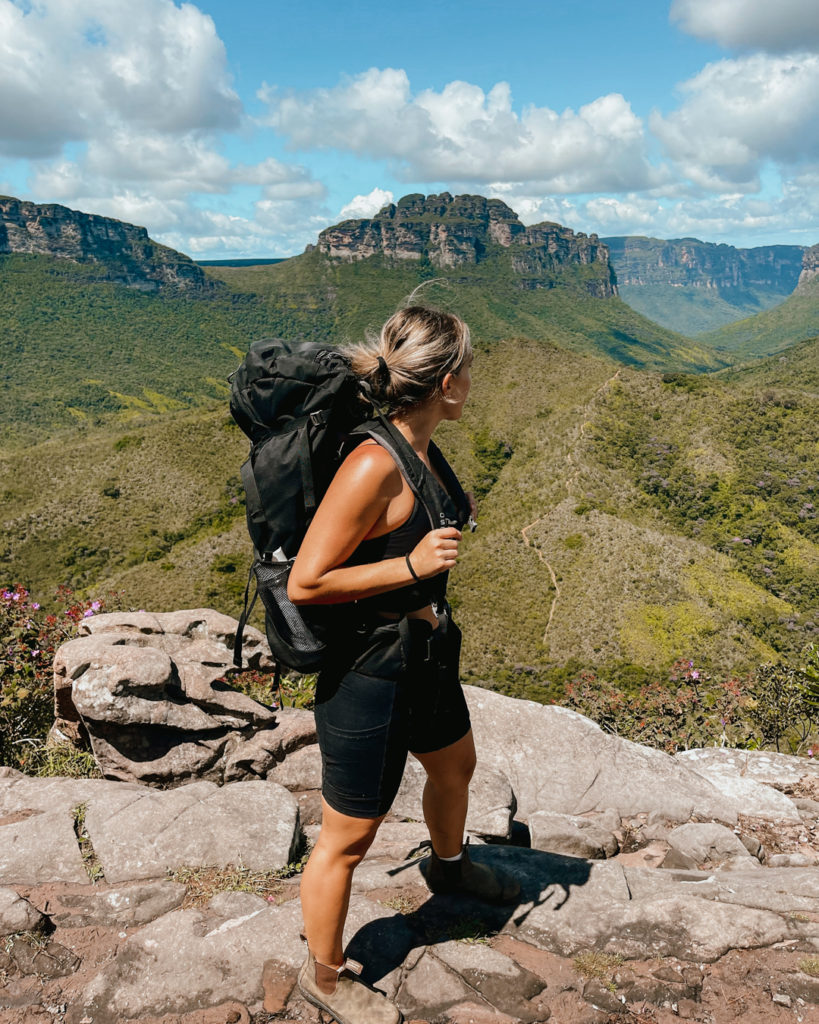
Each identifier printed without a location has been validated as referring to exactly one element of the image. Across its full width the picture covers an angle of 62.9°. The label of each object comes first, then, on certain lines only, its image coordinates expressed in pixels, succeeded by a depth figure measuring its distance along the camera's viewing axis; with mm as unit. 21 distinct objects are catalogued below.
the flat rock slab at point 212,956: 2549
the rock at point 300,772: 4801
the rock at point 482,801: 4293
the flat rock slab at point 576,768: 5246
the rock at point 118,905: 3066
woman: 2123
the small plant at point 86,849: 3391
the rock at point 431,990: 2552
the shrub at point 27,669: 5094
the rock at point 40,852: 3340
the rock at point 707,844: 4410
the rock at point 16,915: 2885
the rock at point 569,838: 4309
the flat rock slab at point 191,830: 3443
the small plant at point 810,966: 2674
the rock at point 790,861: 4410
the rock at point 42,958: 2744
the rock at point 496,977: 2574
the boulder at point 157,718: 4676
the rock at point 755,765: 5938
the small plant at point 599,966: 2731
